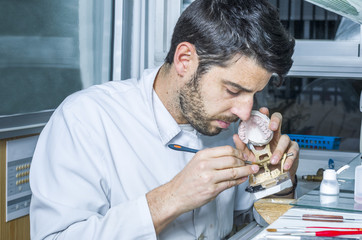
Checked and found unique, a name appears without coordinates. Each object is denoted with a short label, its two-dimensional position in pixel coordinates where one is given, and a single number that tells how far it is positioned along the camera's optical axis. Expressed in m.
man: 1.15
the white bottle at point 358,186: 1.26
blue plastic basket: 2.25
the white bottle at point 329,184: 1.25
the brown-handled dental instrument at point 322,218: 1.11
